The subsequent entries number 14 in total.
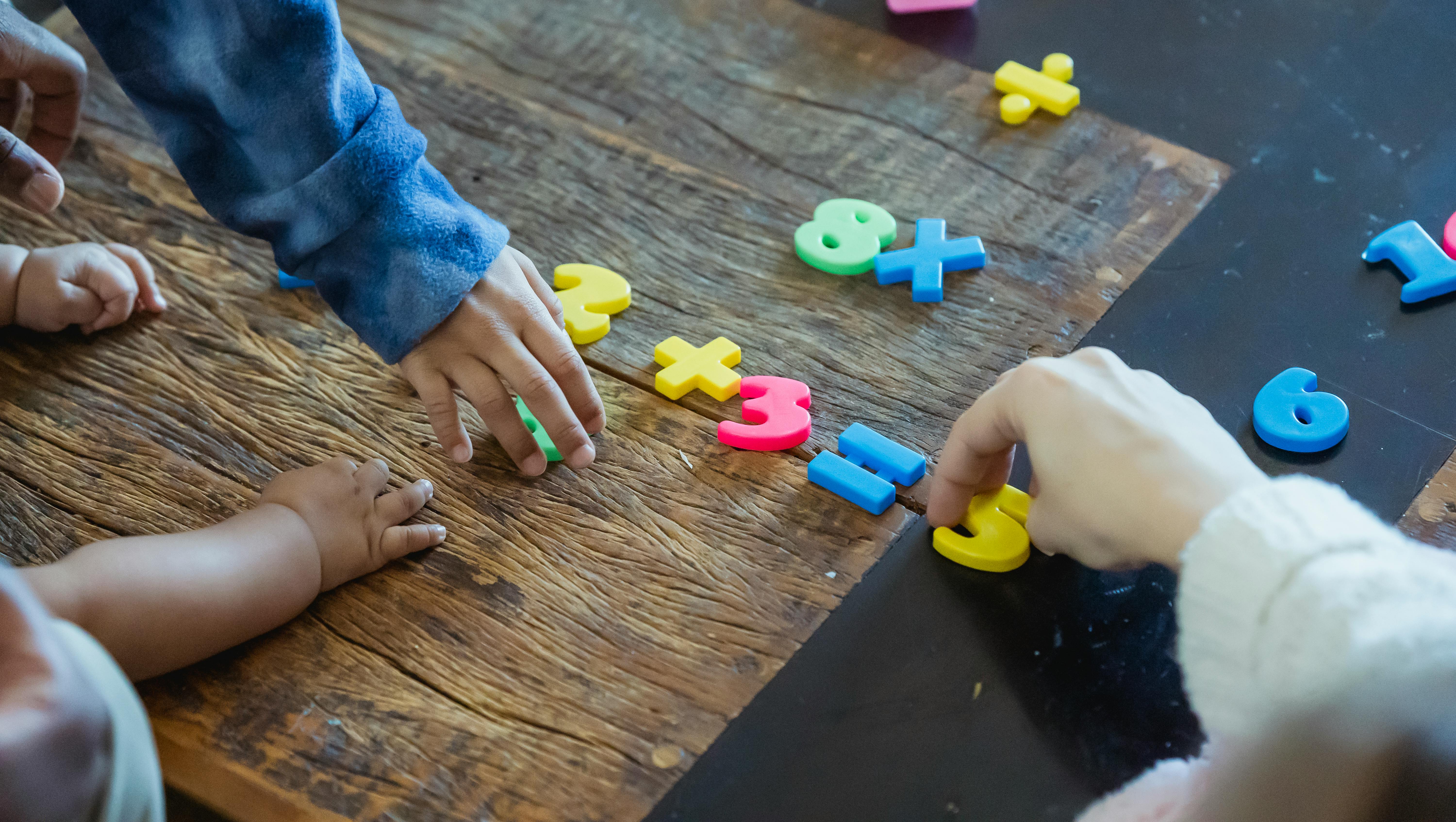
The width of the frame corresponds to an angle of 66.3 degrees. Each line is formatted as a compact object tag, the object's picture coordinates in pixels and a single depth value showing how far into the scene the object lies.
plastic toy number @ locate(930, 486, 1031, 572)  0.87
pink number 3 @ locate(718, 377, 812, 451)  0.98
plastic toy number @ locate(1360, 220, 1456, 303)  1.04
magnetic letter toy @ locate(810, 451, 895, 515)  0.92
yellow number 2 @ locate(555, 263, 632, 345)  1.10
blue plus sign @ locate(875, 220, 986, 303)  1.11
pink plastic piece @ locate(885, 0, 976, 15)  1.47
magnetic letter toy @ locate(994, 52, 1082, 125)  1.30
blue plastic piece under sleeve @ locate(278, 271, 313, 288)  1.16
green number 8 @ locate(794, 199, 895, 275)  1.14
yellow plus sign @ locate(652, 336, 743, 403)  1.03
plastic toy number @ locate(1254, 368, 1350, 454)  0.92
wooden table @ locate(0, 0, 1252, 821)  0.81
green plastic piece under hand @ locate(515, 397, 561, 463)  0.99
